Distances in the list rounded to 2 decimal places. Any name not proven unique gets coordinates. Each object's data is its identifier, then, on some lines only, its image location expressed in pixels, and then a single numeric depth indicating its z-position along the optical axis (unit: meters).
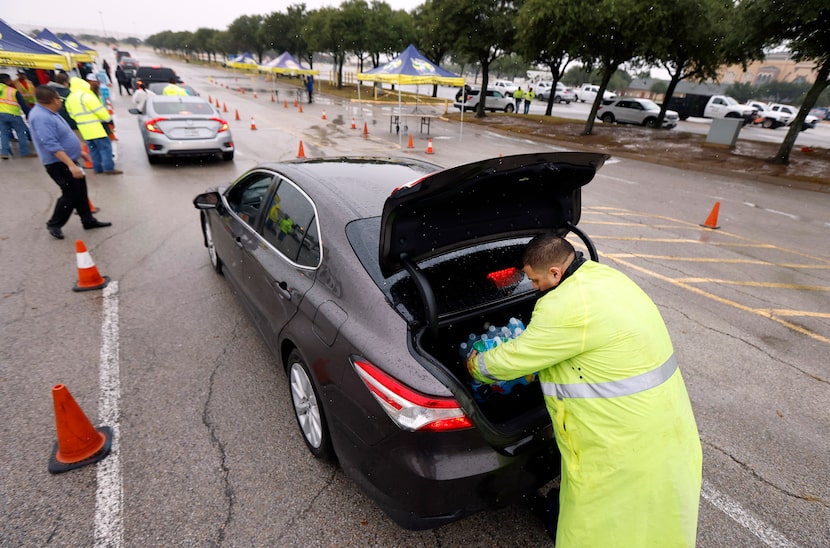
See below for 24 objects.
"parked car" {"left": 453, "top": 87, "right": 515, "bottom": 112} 28.69
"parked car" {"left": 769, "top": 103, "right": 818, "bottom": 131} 28.96
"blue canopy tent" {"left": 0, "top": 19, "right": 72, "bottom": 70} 9.52
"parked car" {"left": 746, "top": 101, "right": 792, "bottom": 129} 29.70
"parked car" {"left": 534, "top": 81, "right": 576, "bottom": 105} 43.66
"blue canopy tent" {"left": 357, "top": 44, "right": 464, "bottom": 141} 16.48
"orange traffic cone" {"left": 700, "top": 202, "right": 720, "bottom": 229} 8.16
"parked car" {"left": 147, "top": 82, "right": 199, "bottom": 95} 16.49
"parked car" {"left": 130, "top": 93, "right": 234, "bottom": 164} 9.69
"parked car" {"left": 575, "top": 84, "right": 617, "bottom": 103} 45.12
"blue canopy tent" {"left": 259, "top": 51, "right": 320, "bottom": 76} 27.78
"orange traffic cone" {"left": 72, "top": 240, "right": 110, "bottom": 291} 4.61
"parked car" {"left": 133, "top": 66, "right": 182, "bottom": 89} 24.54
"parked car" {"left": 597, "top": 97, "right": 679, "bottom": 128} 24.73
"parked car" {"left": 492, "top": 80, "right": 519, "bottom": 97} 41.29
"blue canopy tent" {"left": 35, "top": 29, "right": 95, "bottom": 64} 13.63
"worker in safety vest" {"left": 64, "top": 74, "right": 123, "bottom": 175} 7.82
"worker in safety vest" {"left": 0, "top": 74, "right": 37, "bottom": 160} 9.84
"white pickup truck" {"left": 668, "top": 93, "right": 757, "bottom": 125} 31.23
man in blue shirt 5.62
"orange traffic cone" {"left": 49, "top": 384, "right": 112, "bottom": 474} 2.58
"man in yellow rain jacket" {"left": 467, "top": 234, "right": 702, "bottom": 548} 1.69
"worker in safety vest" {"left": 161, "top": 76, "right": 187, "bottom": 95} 11.62
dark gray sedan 1.94
